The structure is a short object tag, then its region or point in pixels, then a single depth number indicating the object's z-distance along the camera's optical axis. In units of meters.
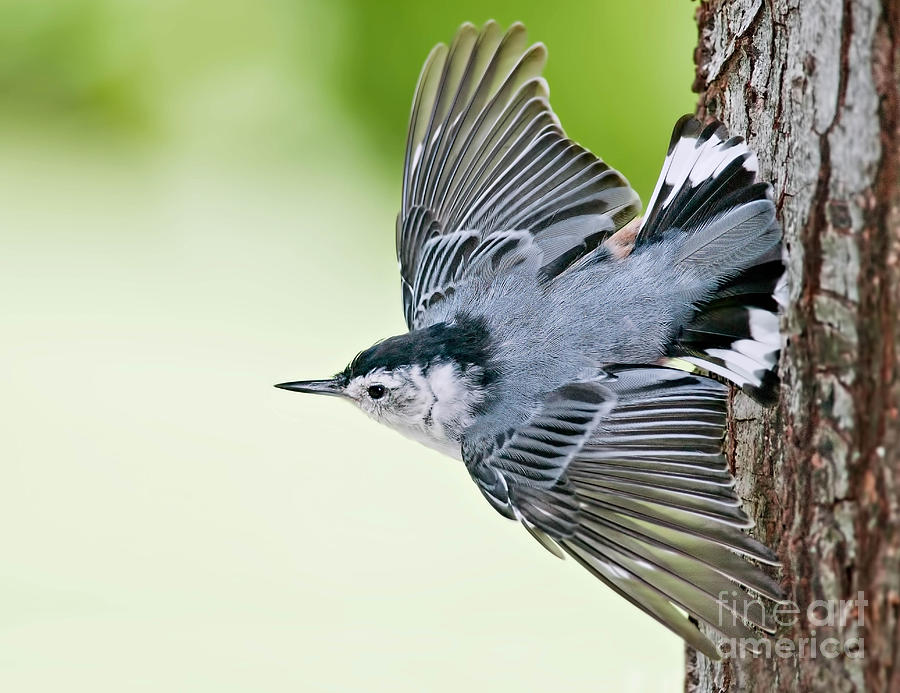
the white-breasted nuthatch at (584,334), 4.41
